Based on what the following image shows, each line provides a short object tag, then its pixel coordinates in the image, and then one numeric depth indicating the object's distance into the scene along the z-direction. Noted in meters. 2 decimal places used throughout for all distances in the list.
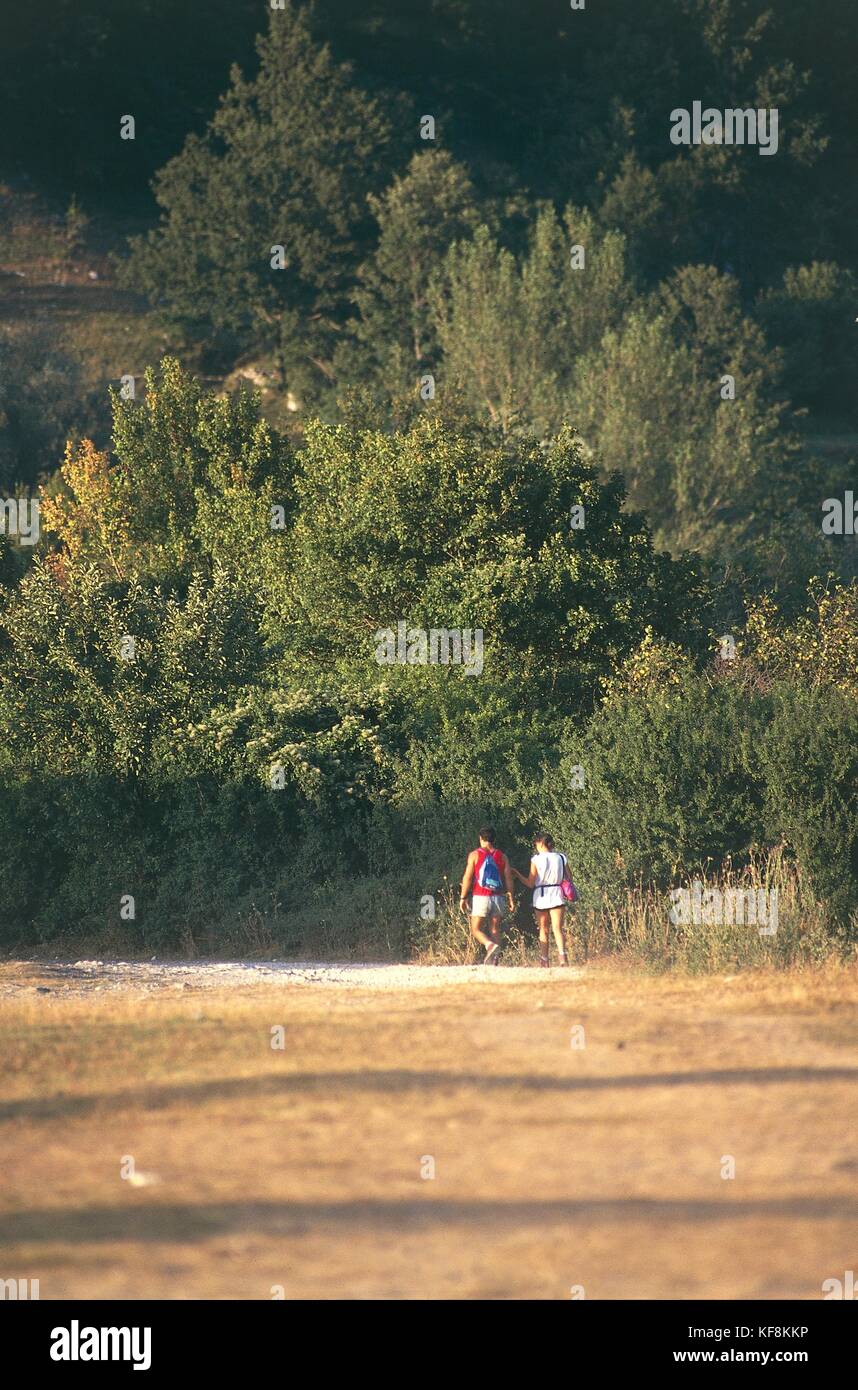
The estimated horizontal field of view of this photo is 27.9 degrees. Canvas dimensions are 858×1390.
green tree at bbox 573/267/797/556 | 57.06
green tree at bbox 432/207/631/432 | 61.81
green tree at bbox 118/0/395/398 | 69.56
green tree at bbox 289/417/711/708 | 30.12
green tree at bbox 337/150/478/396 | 66.12
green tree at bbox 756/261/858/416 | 73.00
